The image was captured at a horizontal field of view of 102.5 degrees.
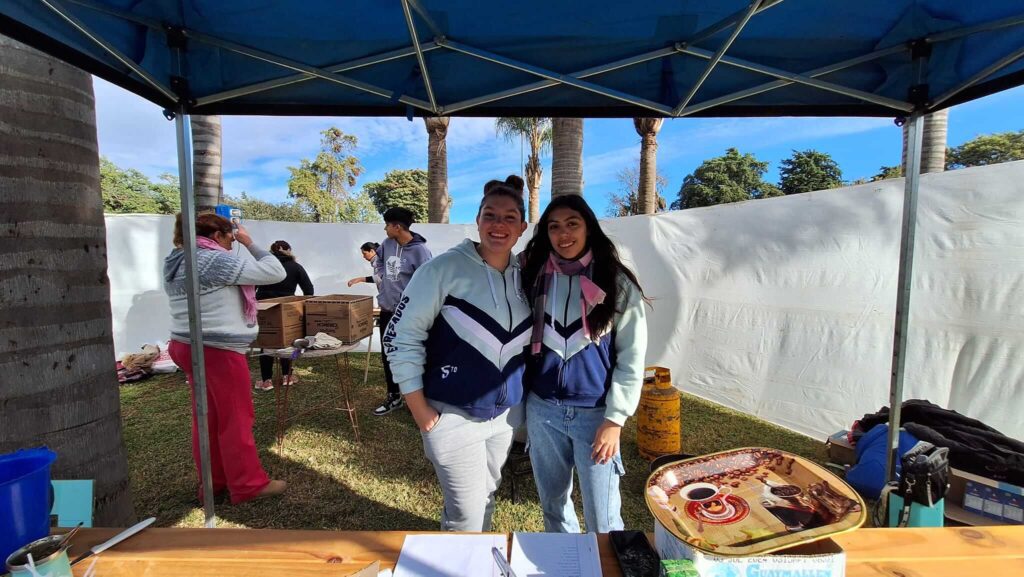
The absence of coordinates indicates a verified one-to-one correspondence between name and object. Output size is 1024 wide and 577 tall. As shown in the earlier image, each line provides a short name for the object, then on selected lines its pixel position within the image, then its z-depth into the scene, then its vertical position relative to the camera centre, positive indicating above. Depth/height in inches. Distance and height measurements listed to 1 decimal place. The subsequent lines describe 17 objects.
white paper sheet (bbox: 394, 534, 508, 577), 37.0 -27.9
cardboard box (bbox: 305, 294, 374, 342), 135.3 -19.1
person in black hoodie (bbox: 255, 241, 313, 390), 201.2 -13.2
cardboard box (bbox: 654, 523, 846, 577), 31.1 -22.9
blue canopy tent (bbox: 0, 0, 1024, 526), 62.9 +36.6
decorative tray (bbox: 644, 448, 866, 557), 32.7 -21.8
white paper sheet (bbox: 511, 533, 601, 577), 37.2 -28.0
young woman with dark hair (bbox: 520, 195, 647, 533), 62.3 -14.8
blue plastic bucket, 32.1 -19.3
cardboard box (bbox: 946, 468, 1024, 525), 80.8 -48.6
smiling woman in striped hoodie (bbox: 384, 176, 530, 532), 59.1 -13.0
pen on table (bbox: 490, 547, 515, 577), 35.2 -26.5
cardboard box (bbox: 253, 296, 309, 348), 130.0 -20.1
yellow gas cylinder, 130.9 -51.0
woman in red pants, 94.8 -16.1
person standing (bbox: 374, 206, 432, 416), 167.2 +0.0
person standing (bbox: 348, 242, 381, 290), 229.3 +4.6
